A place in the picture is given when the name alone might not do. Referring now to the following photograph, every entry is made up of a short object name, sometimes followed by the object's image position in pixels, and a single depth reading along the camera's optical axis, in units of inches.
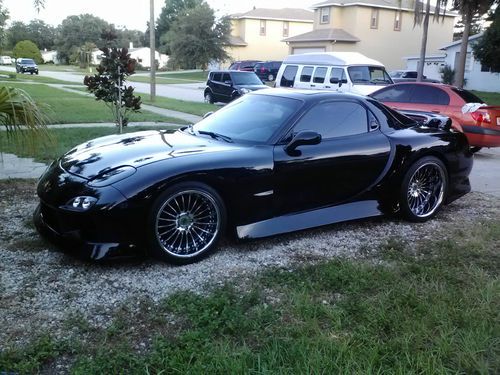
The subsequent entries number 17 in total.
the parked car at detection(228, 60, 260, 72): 1293.6
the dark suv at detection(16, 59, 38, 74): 1811.0
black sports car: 152.4
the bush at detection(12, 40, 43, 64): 2190.0
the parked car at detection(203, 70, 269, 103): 766.5
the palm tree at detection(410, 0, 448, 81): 901.7
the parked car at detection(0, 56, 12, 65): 2817.2
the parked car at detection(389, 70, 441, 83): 1168.3
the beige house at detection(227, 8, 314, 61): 2146.9
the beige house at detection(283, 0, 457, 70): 1557.6
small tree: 338.6
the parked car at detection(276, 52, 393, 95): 620.4
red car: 382.3
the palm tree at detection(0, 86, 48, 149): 208.5
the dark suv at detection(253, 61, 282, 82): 1392.7
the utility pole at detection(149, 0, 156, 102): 829.8
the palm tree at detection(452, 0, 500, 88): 890.1
